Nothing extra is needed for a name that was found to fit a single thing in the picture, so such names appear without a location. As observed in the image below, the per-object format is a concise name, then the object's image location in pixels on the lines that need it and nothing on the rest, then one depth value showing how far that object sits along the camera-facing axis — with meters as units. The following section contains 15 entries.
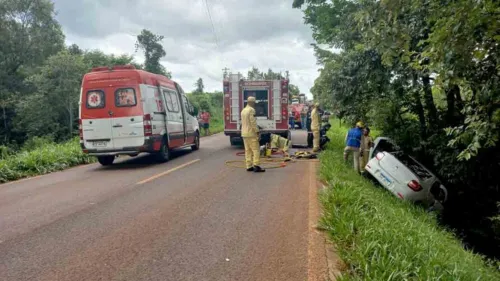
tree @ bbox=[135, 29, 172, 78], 34.38
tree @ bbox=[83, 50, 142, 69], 29.17
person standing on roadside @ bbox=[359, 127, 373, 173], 10.15
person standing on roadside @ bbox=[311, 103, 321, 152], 12.75
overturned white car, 7.69
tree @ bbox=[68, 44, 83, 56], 34.02
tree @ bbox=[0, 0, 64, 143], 28.62
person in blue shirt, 9.73
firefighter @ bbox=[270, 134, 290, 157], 12.90
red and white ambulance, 9.95
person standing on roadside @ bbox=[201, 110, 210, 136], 23.95
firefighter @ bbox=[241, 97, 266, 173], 9.11
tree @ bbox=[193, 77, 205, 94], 51.18
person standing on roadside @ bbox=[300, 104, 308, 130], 28.08
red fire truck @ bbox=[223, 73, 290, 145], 14.38
